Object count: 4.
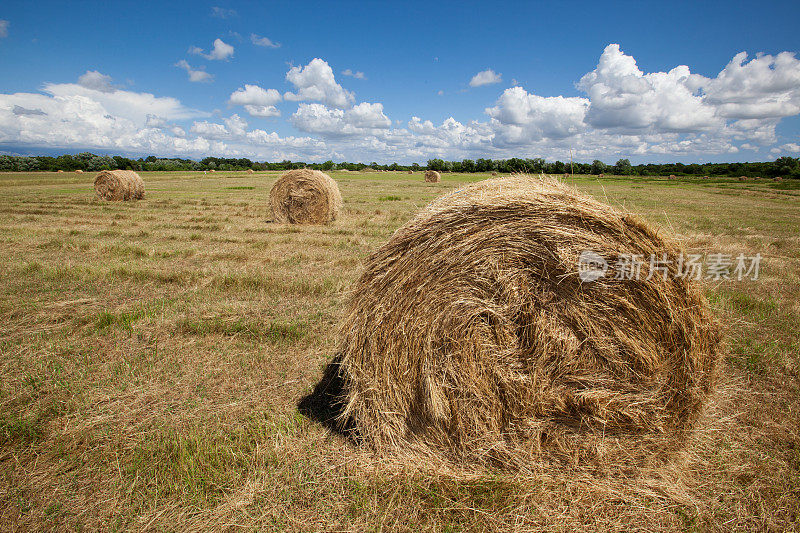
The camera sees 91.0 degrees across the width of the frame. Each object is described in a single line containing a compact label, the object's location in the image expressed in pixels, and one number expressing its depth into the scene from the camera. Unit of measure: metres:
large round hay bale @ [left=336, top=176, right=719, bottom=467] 3.21
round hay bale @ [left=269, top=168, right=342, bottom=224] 14.90
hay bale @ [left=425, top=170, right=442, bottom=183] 40.38
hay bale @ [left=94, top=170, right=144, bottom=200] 20.89
